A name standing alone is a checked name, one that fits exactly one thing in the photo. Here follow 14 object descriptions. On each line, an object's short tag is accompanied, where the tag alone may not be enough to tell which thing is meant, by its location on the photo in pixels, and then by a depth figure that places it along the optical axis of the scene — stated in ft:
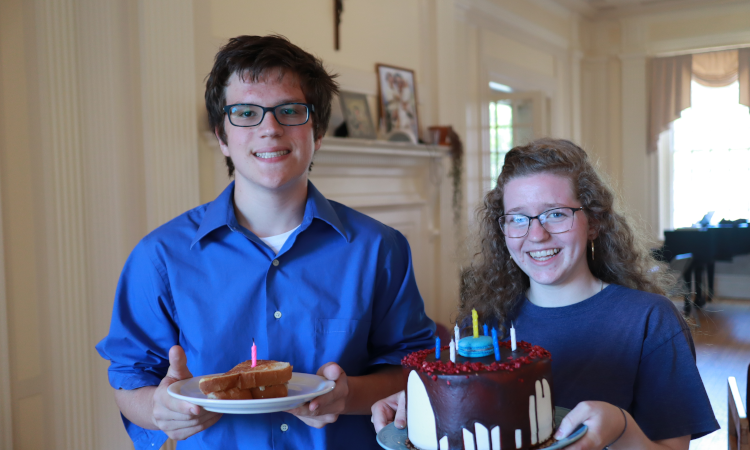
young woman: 4.07
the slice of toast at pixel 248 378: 3.51
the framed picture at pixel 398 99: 14.14
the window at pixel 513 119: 21.94
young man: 4.20
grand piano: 21.20
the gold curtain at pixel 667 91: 24.86
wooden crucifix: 12.91
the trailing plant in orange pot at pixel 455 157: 15.60
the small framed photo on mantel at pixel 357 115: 12.98
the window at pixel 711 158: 24.47
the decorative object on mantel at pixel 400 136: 14.15
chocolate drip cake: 3.28
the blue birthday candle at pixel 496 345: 3.45
